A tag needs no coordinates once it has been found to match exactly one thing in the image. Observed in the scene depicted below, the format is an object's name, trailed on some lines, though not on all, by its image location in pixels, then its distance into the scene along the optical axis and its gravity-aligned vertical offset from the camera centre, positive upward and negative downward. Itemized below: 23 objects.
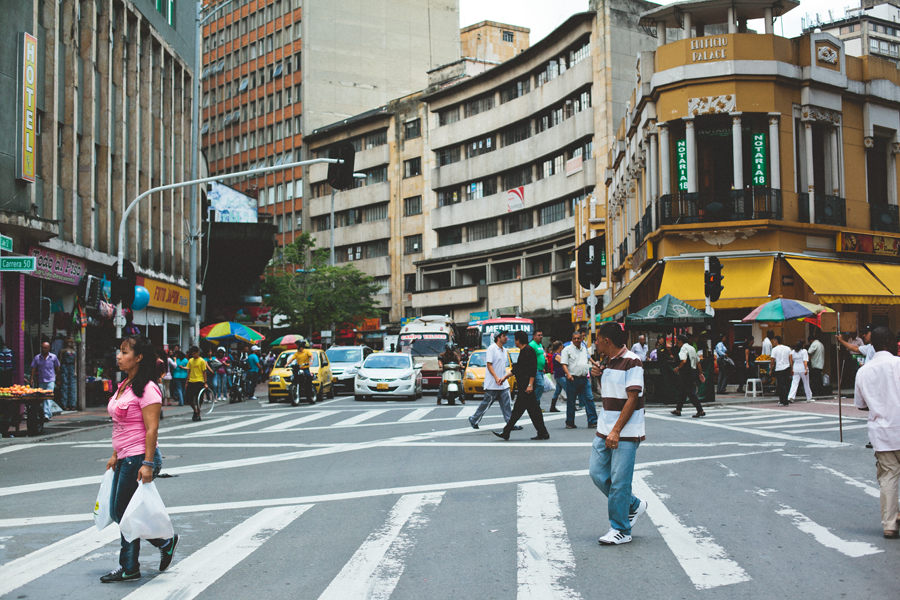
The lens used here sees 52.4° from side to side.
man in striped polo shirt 6.95 -0.77
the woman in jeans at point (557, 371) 18.91 -0.83
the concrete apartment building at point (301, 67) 85.75 +26.17
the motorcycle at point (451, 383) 25.34 -1.35
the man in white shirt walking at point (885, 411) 7.21 -0.69
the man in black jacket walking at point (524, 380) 14.53 -0.74
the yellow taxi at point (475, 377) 28.03 -1.32
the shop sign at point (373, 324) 76.75 +1.02
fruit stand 15.89 -1.13
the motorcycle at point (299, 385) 26.11 -1.38
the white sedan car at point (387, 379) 27.58 -1.30
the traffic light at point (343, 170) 19.64 +3.60
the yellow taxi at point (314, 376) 27.72 -1.20
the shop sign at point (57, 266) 23.39 +2.06
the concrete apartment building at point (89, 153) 22.09 +5.73
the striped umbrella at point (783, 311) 24.84 +0.48
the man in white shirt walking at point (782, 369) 22.67 -1.02
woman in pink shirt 6.05 -0.62
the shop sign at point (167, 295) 34.47 +1.83
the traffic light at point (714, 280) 23.42 +1.27
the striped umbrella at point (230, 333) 35.06 +0.23
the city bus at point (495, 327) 43.25 +0.31
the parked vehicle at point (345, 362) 32.50 -0.93
